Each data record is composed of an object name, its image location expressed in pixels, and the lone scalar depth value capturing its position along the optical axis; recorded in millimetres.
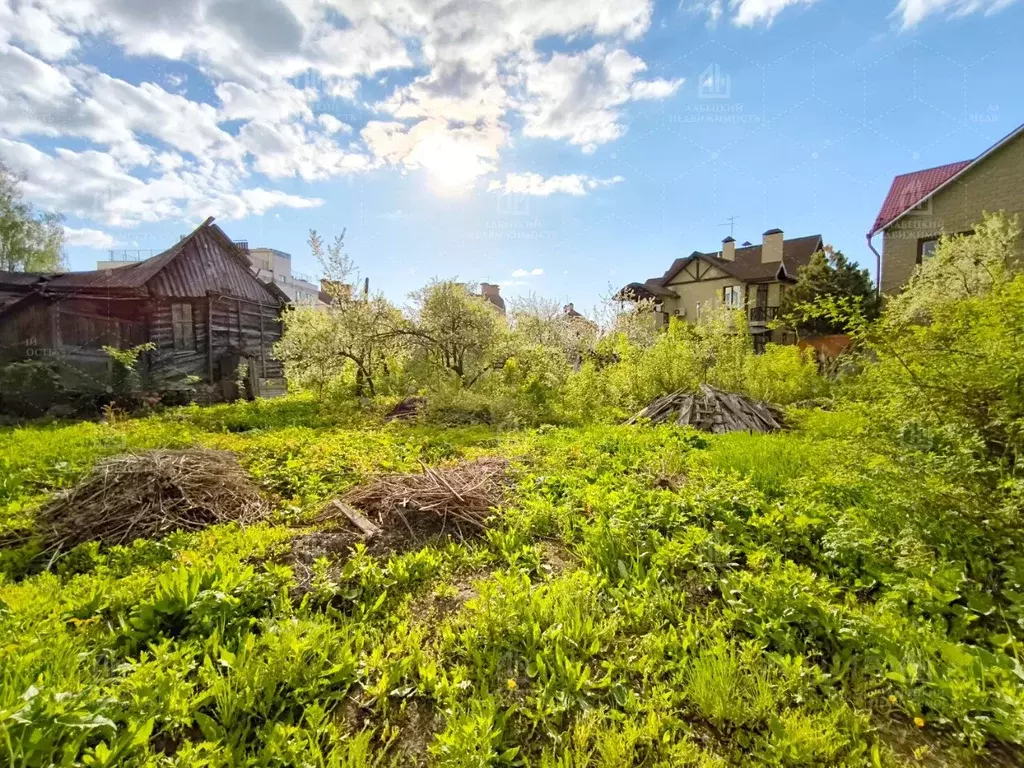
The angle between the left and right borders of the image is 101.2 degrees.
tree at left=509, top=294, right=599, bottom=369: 15852
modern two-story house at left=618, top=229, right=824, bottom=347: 24344
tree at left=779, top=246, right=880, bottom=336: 18734
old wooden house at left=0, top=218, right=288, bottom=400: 10828
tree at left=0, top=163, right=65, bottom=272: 17875
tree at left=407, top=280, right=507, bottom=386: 11000
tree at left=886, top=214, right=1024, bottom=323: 9172
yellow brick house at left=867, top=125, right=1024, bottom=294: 11805
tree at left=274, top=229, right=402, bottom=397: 10867
